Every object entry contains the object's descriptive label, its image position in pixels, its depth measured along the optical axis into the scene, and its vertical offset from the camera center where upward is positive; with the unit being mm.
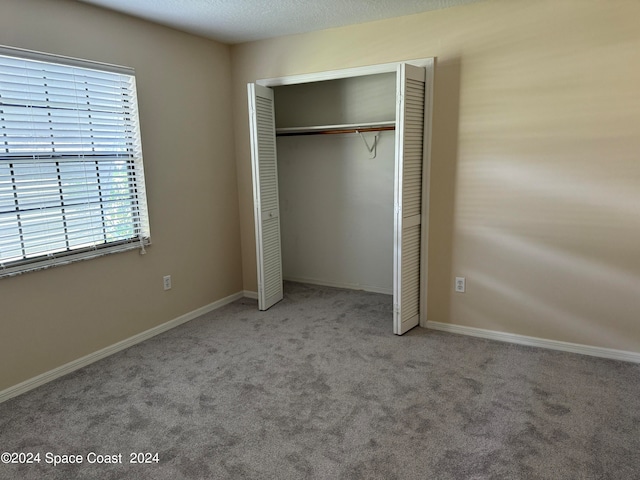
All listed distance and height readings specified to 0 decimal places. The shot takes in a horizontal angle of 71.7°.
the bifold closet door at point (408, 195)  3211 -193
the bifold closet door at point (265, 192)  3824 -171
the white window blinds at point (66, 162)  2652 +102
